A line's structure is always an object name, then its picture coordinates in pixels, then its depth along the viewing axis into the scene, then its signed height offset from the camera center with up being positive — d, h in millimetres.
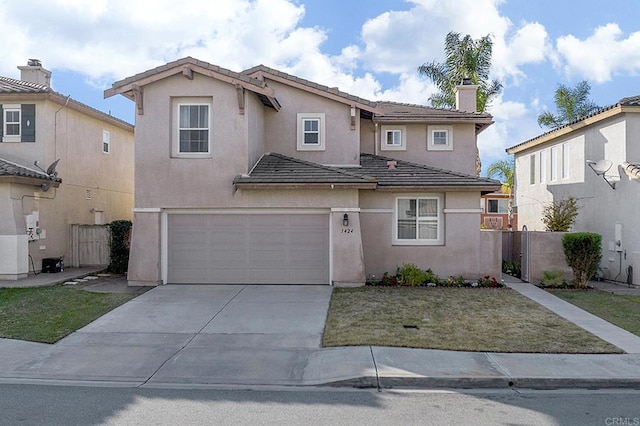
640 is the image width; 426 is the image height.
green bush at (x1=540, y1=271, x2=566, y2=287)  15227 -1783
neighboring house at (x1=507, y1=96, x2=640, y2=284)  15391 +1567
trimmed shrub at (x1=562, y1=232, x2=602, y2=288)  14812 -992
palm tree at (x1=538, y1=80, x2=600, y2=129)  28328 +6543
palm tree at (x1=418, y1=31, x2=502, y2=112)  26719 +8207
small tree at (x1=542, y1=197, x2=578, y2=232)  16953 +172
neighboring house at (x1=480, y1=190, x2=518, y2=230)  36031 +826
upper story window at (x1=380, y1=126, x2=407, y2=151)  18094 +2977
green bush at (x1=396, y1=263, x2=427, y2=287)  14844 -1636
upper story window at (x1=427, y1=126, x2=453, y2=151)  18109 +2985
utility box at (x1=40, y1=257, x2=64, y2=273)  16578 -1506
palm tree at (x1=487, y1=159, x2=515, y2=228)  32906 +3262
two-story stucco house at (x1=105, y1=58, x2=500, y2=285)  14344 +421
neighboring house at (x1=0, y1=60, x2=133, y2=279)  15391 +1799
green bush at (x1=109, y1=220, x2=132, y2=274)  16828 -886
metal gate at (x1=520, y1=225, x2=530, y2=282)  15891 -1132
